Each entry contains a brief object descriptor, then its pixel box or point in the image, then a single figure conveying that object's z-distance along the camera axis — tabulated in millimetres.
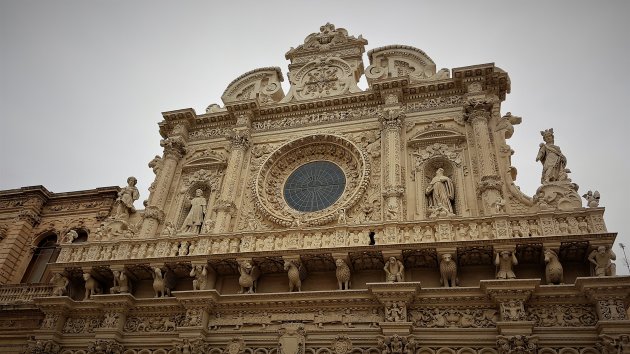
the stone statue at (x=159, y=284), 12500
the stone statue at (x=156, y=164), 16656
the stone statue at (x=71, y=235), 14142
